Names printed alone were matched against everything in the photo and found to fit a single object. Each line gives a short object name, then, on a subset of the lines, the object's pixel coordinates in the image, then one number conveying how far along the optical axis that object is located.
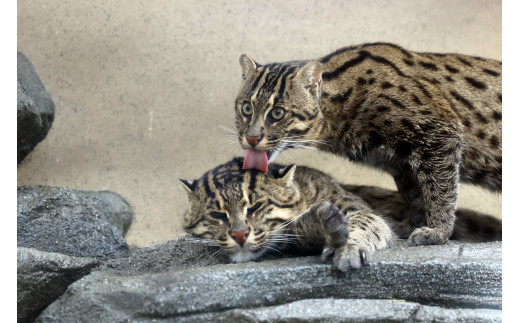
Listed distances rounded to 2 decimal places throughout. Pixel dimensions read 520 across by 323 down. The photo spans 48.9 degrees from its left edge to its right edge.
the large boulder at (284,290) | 3.82
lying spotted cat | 4.18
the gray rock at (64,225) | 5.40
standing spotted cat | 5.59
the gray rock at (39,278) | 3.99
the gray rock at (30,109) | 6.15
